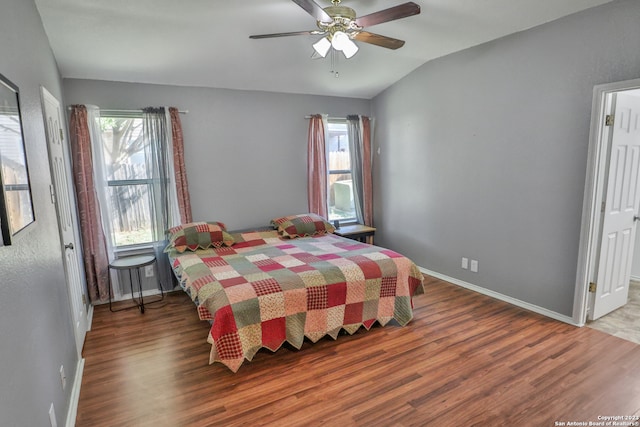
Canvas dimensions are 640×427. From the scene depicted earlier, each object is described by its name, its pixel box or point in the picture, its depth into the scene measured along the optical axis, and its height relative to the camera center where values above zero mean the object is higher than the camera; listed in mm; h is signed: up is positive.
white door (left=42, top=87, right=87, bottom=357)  2400 -330
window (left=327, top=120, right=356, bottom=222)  5031 -167
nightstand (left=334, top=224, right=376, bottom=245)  4590 -913
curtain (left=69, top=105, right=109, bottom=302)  3434 -412
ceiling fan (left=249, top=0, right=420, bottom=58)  2107 +917
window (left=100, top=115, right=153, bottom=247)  3709 -116
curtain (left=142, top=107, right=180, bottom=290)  3773 -137
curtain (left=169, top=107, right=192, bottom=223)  3875 -24
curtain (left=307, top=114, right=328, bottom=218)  4684 -23
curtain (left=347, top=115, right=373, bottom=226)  5016 -30
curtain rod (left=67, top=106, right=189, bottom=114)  3614 +610
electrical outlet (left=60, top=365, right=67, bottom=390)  1884 -1134
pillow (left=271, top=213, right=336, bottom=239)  4117 -734
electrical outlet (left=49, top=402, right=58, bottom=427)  1564 -1118
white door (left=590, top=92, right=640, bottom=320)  2812 -451
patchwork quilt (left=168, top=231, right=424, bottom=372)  2414 -978
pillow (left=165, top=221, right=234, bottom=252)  3547 -724
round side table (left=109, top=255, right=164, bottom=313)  3416 -944
